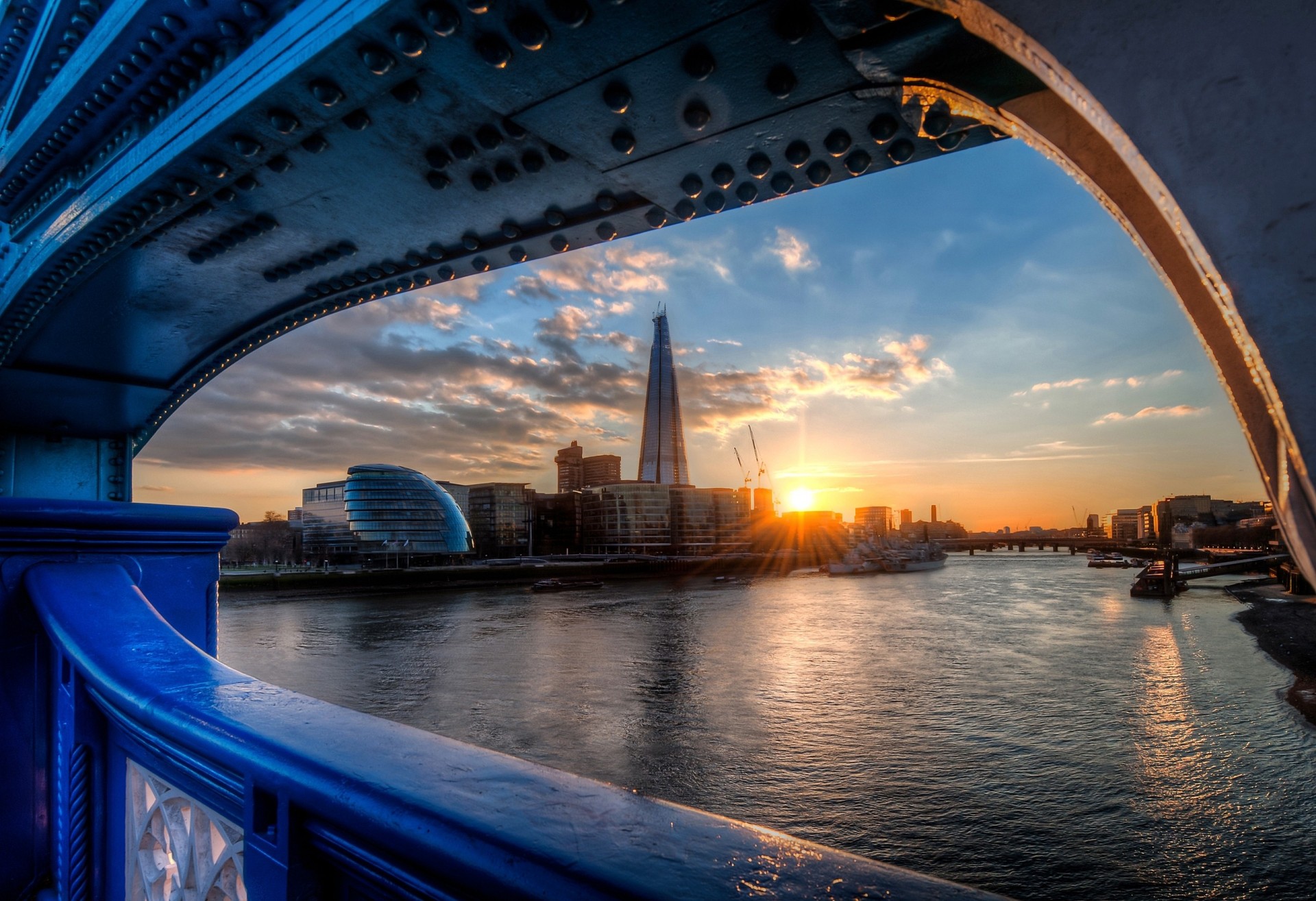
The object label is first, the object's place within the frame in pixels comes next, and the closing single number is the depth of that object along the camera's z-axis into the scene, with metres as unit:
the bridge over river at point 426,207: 0.90
